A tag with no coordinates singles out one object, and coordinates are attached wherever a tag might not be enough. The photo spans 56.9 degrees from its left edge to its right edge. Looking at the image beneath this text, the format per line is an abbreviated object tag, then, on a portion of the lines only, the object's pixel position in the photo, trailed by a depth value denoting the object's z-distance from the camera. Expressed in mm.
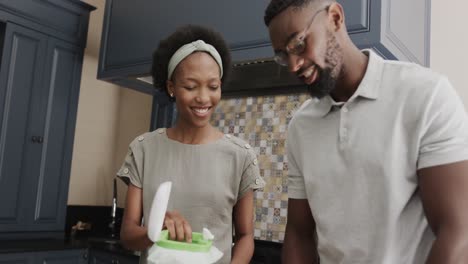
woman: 1090
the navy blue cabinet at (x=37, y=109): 2326
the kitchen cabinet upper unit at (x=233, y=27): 1616
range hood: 2025
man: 767
